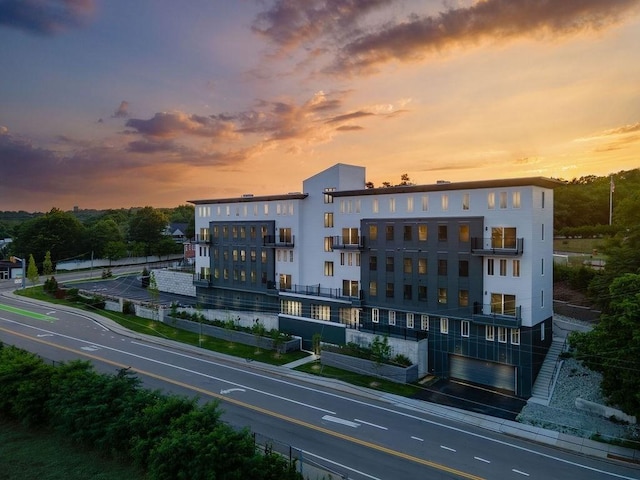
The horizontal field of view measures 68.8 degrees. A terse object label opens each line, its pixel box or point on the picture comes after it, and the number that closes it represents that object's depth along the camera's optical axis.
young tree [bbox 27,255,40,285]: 76.62
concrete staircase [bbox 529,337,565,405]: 34.53
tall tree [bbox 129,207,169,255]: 115.56
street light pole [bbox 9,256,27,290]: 77.47
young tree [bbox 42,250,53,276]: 86.81
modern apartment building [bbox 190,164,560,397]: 36.34
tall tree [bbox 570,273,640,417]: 25.28
